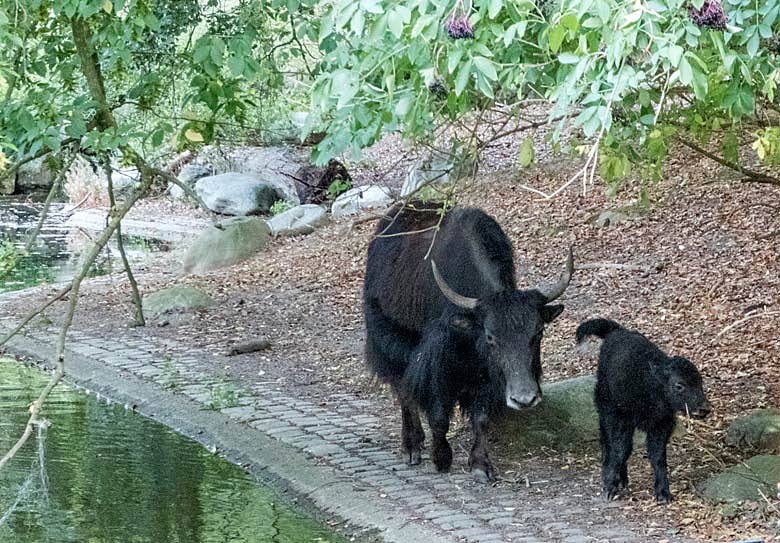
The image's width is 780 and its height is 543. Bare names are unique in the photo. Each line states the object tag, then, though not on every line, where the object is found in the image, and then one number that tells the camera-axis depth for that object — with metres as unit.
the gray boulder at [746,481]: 15.02
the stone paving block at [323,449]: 18.73
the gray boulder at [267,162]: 45.06
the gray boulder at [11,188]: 55.89
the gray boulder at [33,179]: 57.95
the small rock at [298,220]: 37.41
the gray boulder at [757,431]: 16.69
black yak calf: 14.98
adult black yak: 16.44
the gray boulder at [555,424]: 18.37
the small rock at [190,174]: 49.06
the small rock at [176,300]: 28.80
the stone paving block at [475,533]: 14.75
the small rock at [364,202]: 38.41
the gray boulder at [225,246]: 35.06
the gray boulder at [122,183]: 49.62
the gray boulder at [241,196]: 43.91
